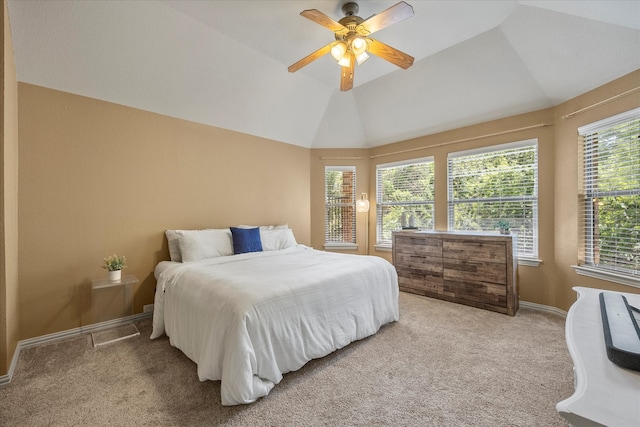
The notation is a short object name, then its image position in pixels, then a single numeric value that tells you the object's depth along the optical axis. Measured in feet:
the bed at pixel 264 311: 5.67
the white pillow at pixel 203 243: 10.20
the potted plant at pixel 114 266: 8.96
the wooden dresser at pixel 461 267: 10.54
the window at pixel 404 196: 14.75
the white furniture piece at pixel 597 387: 1.98
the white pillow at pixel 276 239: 12.56
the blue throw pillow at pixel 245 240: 11.37
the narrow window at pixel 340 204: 17.03
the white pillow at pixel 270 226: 13.57
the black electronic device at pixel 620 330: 2.52
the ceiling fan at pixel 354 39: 6.73
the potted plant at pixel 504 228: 11.47
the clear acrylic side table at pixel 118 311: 8.65
